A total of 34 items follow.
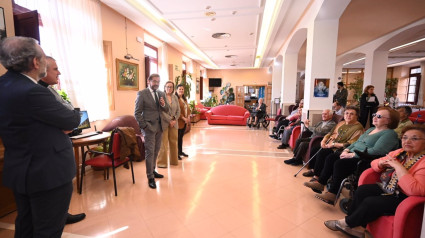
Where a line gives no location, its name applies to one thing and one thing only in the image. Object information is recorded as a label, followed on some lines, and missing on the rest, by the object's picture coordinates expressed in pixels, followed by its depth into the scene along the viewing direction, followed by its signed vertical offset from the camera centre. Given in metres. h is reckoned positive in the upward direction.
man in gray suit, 2.98 -0.28
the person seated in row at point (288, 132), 5.08 -0.86
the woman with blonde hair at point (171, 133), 3.66 -0.68
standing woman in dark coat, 5.94 -0.16
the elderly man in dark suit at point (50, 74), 1.68 +0.17
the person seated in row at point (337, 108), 4.66 -0.22
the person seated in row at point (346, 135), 2.90 -0.53
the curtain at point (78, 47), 3.24 +0.85
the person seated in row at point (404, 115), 3.00 -0.24
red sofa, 9.14 -0.85
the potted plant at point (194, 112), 9.13 -0.71
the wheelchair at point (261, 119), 8.53 -0.91
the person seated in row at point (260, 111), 8.43 -0.56
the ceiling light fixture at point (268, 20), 4.66 +2.12
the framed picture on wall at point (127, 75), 4.86 +0.52
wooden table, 2.65 -0.60
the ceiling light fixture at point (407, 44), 7.50 +2.13
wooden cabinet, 2.36 -1.27
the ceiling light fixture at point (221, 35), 6.55 +2.00
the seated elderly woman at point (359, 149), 2.29 -0.60
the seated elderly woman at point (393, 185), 1.61 -0.71
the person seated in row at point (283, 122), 5.57 -0.71
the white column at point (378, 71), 7.21 +0.97
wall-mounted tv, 14.73 +1.06
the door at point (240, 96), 15.04 +0.08
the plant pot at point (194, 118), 9.08 -0.99
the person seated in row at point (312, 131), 3.67 -0.62
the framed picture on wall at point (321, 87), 4.40 +0.24
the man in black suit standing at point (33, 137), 1.16 -0.25
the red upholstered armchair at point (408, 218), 1.47 -0.87
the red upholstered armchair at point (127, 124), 4.17 -0.62
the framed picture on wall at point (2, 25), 2.38 +0.81
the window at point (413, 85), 12.27 +0.87
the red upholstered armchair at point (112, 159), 2.80 -0.91
